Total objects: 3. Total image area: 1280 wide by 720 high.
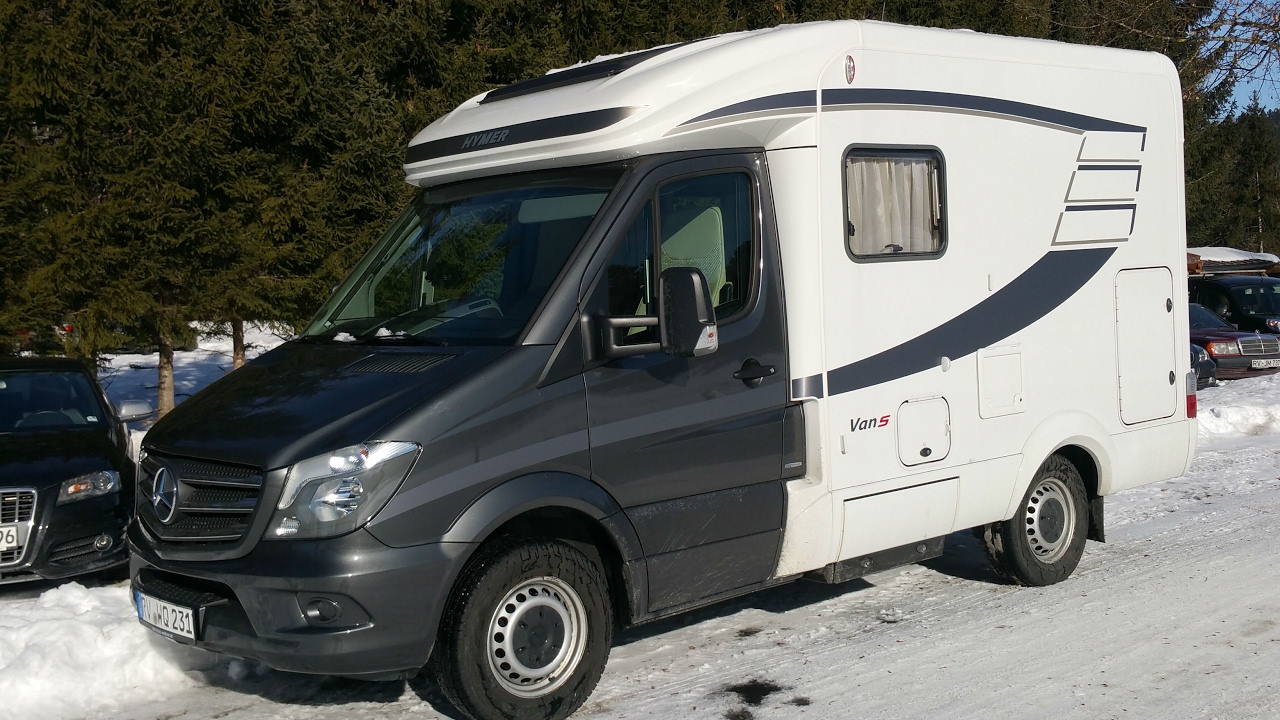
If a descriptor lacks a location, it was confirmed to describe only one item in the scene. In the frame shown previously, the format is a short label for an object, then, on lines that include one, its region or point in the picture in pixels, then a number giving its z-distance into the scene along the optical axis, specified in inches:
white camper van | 184.1
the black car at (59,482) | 276.5
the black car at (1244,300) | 795.0
